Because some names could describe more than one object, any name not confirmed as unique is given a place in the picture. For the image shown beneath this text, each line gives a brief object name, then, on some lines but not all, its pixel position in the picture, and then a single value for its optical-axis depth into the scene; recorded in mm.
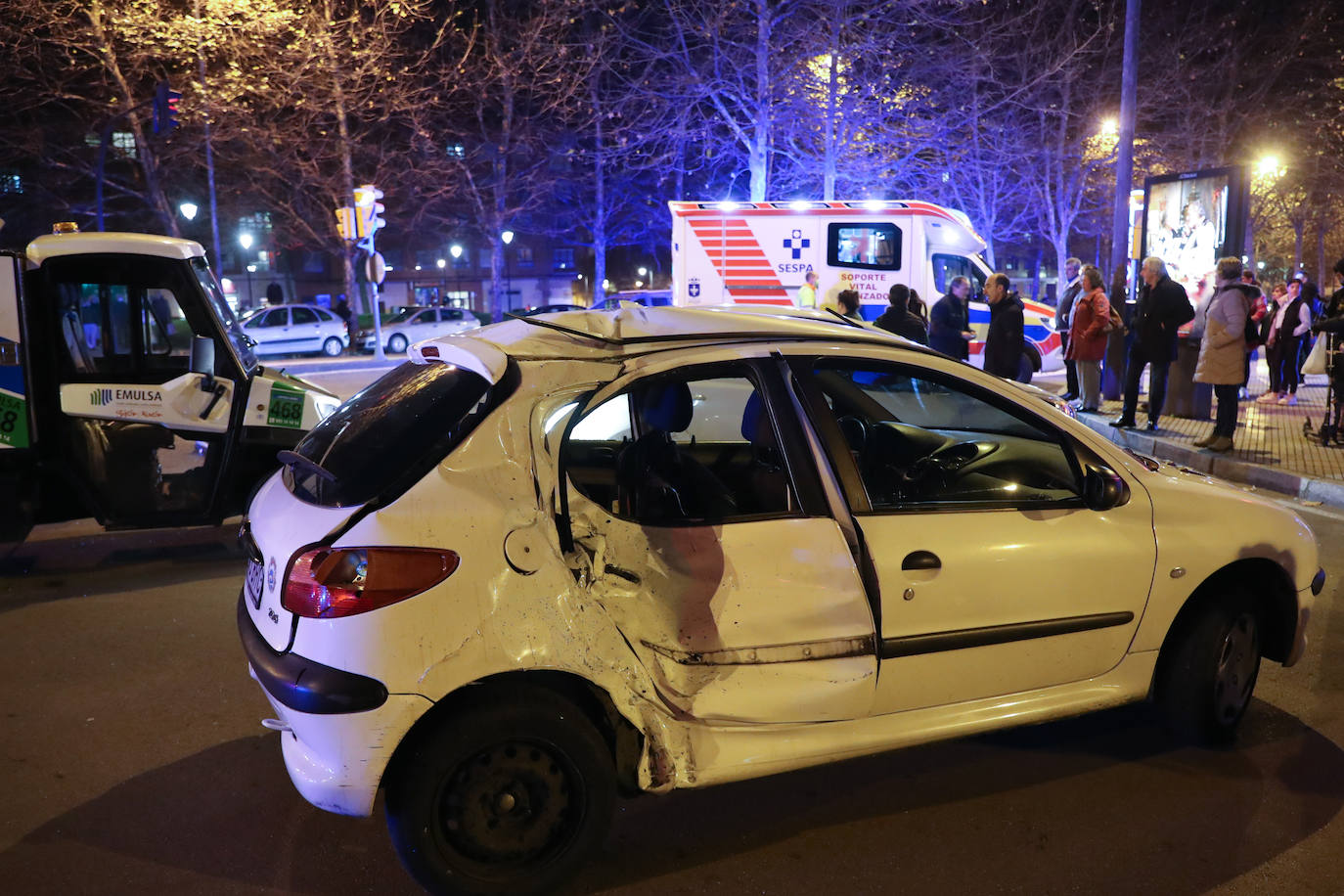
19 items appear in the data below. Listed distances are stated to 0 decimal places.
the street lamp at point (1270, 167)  27817
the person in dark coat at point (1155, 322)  10586
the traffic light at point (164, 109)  19188
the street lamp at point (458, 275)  59031
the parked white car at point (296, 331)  27469
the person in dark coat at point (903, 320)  11156
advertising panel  12562
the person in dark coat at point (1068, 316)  14498
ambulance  17547
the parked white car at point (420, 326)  30219
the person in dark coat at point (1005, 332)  11516
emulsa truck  5938
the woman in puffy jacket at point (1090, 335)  12656
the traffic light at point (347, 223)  21062
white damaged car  2760
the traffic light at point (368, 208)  20734
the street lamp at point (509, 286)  59312
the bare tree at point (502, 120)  27216
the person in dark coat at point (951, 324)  12594
